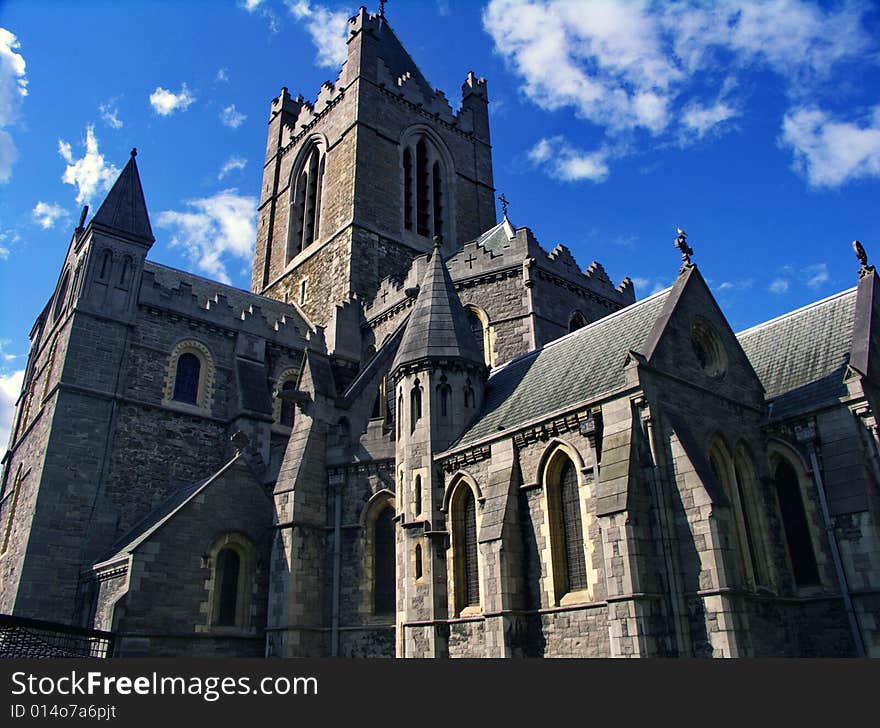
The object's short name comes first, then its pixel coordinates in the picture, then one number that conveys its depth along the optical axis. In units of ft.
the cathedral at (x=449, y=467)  45.37
